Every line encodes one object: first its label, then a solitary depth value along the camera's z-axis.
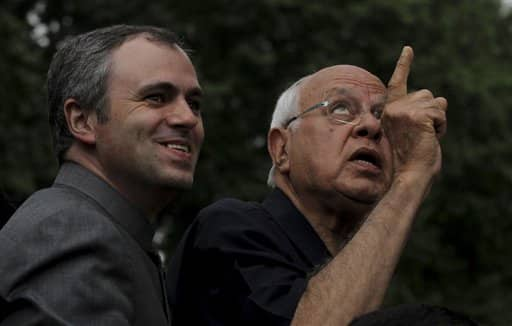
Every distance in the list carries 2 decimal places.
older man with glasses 5.79
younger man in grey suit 4.92
